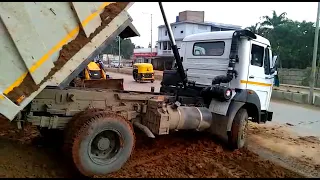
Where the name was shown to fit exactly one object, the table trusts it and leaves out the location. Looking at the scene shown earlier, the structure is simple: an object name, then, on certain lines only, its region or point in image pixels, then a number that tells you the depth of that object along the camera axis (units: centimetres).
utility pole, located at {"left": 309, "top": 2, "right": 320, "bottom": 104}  1196
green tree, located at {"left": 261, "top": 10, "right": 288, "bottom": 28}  3114
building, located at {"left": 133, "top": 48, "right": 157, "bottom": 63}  4465
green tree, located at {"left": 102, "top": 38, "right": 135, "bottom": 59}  6576
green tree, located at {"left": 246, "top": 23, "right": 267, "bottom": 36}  3088
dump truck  273
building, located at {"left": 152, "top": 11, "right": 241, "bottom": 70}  4032
